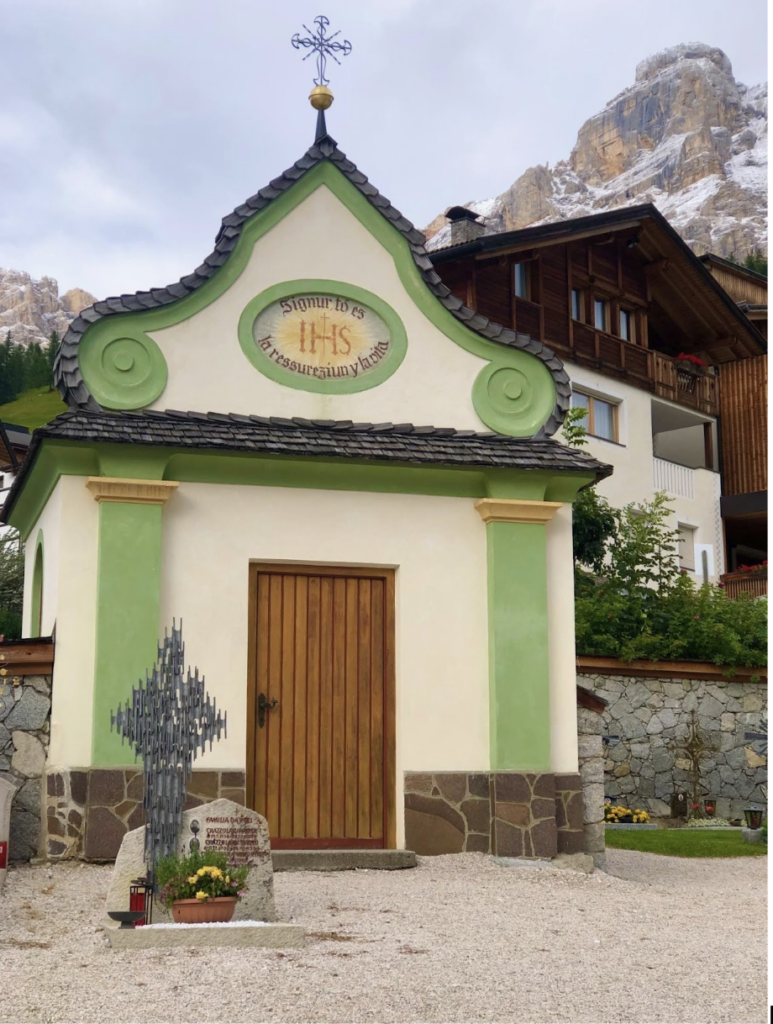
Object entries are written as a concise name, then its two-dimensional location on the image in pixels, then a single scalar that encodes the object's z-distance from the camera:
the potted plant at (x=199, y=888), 7.32
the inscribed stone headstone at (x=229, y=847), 7.53
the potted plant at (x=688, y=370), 31.77
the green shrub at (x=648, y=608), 18.72
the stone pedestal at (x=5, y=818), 8.94
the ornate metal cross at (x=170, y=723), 7.87
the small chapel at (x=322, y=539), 10.42
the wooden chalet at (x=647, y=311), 26.25
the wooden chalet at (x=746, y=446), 32.81
